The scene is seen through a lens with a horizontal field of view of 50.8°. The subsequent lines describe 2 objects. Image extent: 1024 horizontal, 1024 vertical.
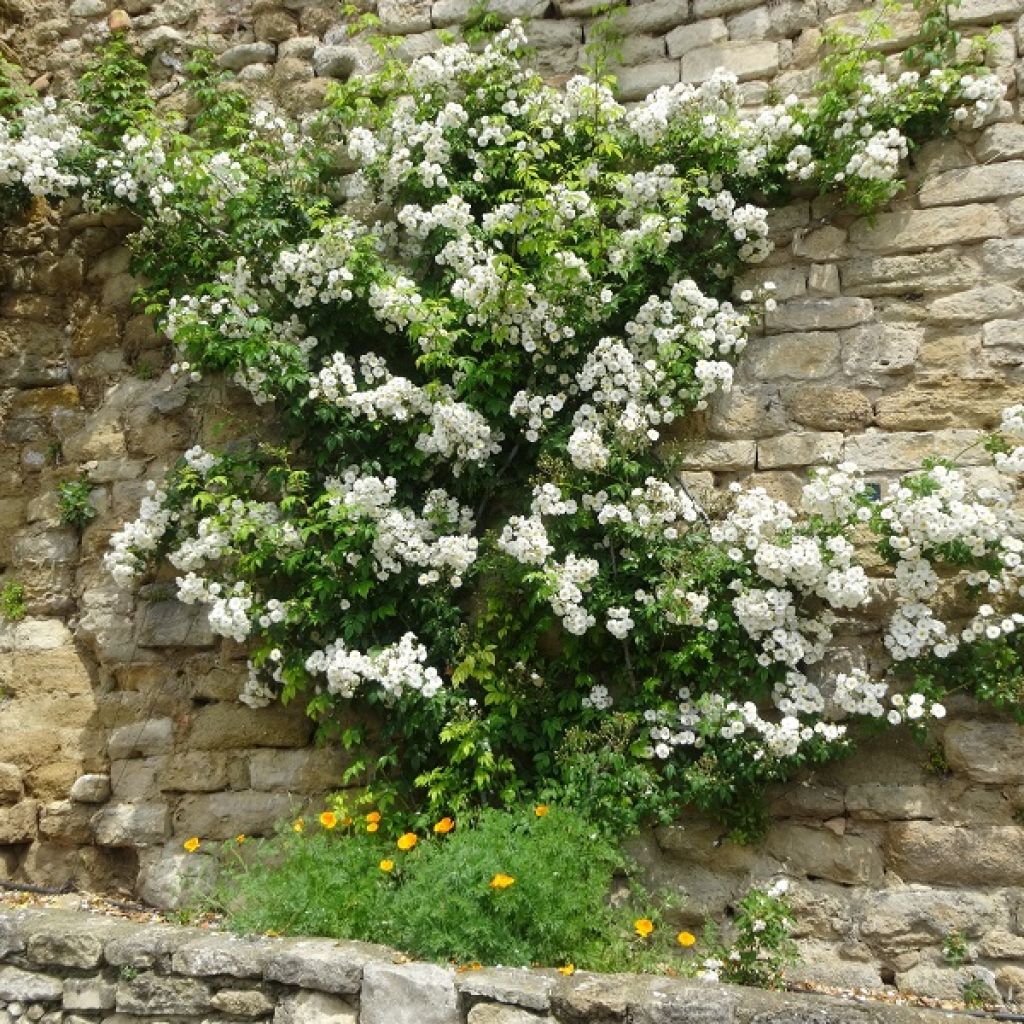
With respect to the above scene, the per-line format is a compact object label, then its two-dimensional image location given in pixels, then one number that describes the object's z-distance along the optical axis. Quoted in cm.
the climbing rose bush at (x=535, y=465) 377
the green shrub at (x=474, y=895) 321
